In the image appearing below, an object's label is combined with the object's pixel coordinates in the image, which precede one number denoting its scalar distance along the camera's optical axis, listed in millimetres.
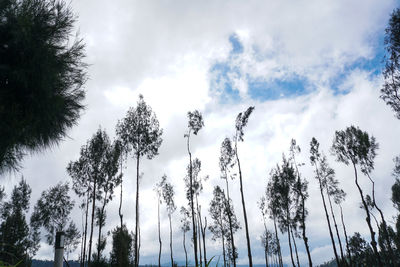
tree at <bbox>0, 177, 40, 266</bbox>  23766
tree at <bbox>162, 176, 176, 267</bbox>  38000
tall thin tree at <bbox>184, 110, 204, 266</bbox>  25172
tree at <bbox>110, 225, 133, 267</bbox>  20547
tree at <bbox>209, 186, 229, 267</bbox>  36975
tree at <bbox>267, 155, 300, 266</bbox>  28328
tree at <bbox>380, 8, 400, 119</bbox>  11836
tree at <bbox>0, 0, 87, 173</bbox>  4977
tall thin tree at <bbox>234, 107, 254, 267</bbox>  19828
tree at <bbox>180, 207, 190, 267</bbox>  37000
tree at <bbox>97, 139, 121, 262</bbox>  24609
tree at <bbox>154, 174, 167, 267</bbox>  38256
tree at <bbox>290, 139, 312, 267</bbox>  24245
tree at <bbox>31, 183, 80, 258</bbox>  29344
